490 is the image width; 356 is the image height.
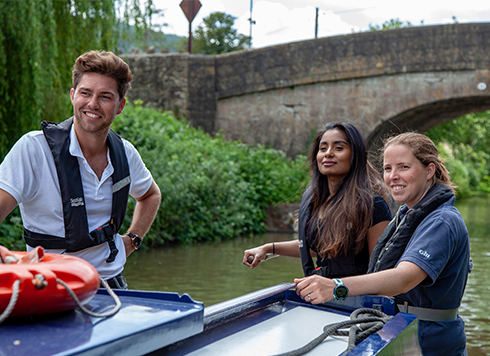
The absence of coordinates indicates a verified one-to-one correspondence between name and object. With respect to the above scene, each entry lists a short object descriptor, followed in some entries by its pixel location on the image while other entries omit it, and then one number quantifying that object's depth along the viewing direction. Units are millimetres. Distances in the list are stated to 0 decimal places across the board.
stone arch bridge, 12703
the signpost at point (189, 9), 16266
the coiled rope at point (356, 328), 1737
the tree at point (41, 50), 6535
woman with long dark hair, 2666
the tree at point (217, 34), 33719
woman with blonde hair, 2000
